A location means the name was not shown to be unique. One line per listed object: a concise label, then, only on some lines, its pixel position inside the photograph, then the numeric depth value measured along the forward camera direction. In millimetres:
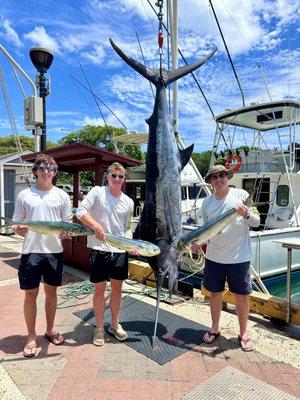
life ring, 8656
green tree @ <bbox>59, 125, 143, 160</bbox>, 37156
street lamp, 6367
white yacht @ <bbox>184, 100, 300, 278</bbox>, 6542
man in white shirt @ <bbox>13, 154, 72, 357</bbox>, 2936
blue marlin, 2926
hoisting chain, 3049
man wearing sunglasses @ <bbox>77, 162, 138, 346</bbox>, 3139
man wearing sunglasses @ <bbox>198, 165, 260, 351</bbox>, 3125
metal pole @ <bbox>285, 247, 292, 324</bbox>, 3701
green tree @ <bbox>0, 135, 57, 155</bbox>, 46281
